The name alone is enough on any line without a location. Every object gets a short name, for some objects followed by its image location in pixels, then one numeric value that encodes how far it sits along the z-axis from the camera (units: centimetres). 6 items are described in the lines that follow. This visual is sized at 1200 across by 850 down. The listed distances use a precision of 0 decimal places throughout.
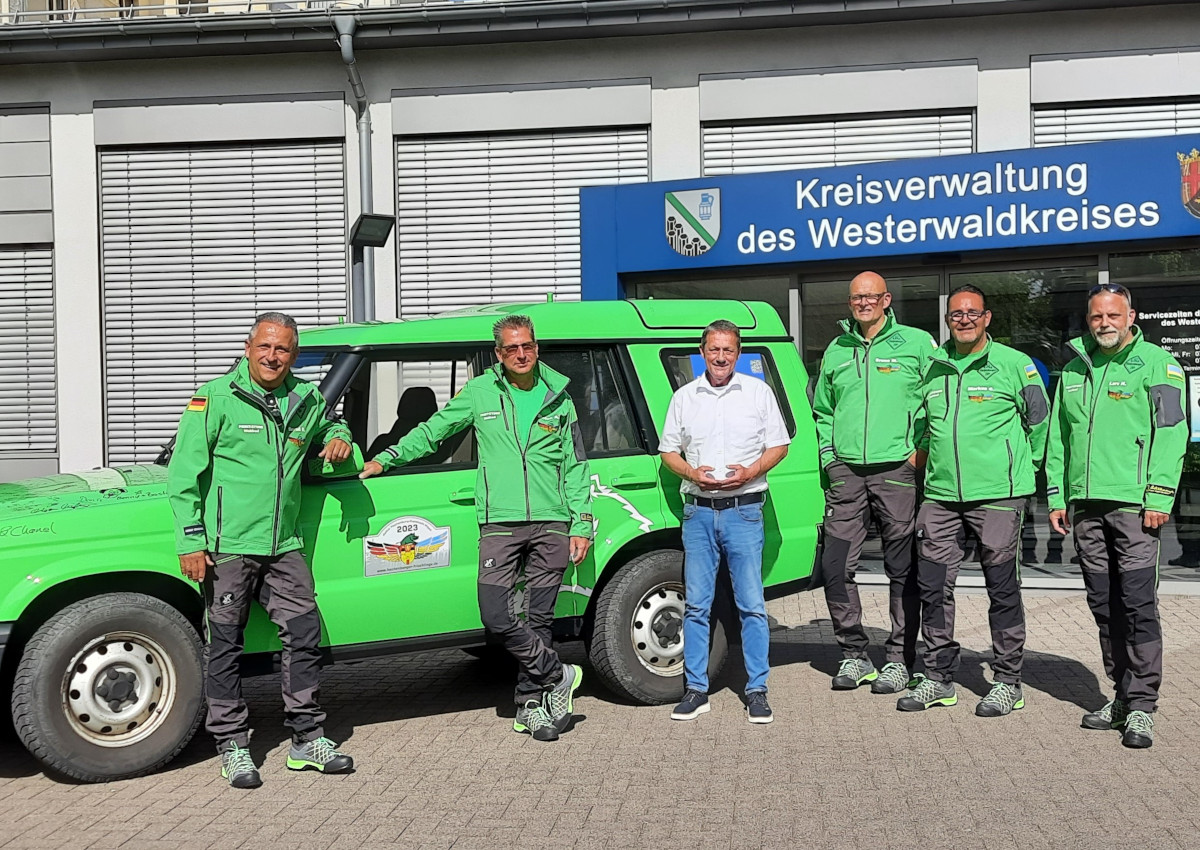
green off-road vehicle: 521
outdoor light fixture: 933
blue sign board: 1016
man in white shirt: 623
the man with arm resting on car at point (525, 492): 585
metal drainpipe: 1228
